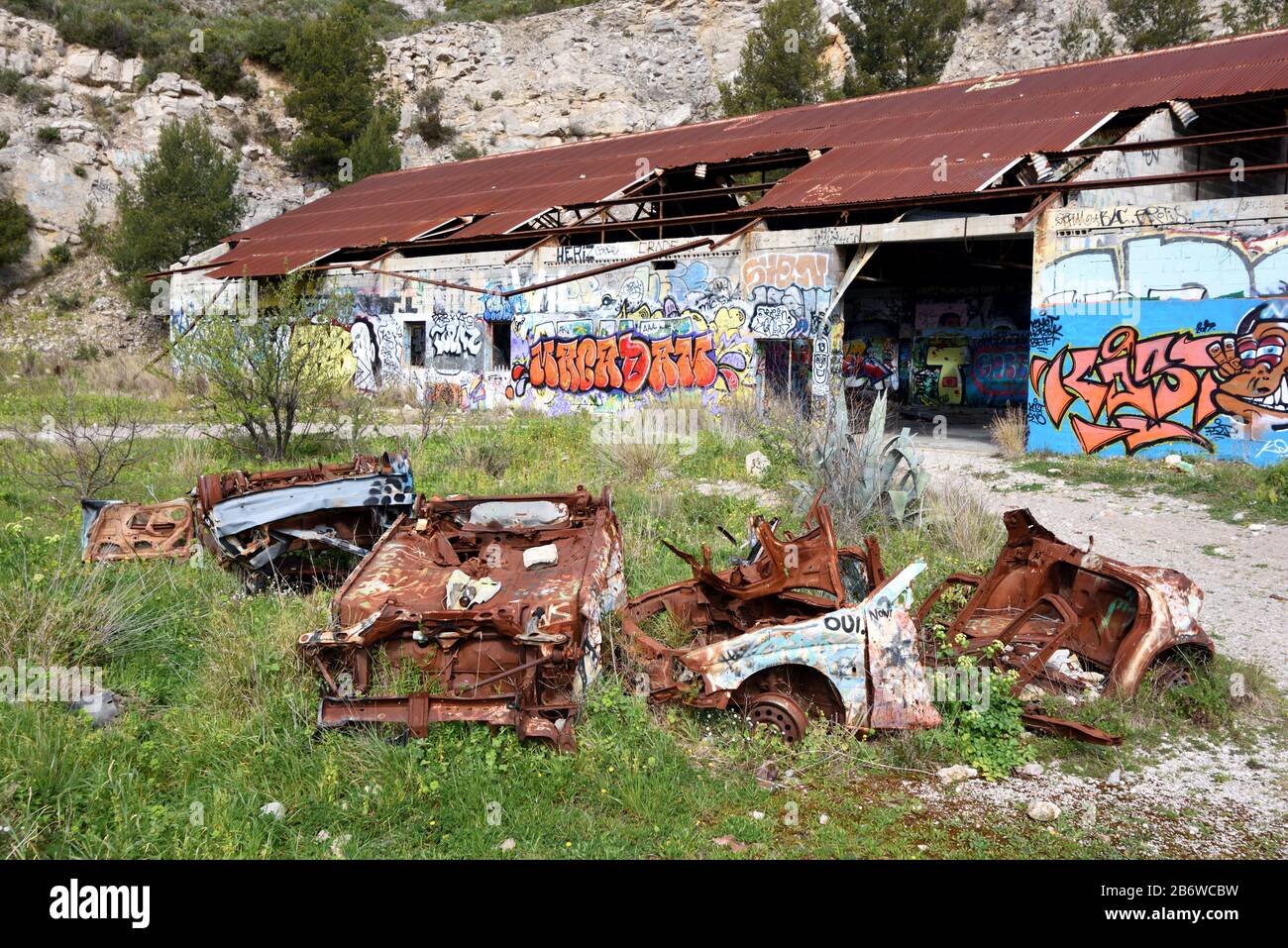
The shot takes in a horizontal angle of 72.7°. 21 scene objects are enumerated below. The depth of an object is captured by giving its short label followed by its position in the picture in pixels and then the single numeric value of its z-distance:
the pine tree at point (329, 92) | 38.62
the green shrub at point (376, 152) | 37.00
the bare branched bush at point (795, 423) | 11.09
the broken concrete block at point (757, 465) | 11.48
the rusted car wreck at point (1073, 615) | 4.90
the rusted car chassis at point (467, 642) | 4.29
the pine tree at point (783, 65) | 35.59
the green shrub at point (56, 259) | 33.16
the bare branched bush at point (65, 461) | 9.53
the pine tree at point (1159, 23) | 33.16
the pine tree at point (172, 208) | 31.70
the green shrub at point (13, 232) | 31.92
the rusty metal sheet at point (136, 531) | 6.98
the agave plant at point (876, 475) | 8.45
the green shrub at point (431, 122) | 43.56
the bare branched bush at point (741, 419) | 13.86
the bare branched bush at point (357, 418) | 13.14
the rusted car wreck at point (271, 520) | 6.37
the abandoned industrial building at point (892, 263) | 13.31
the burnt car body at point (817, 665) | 4.43
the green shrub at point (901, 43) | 35.69
